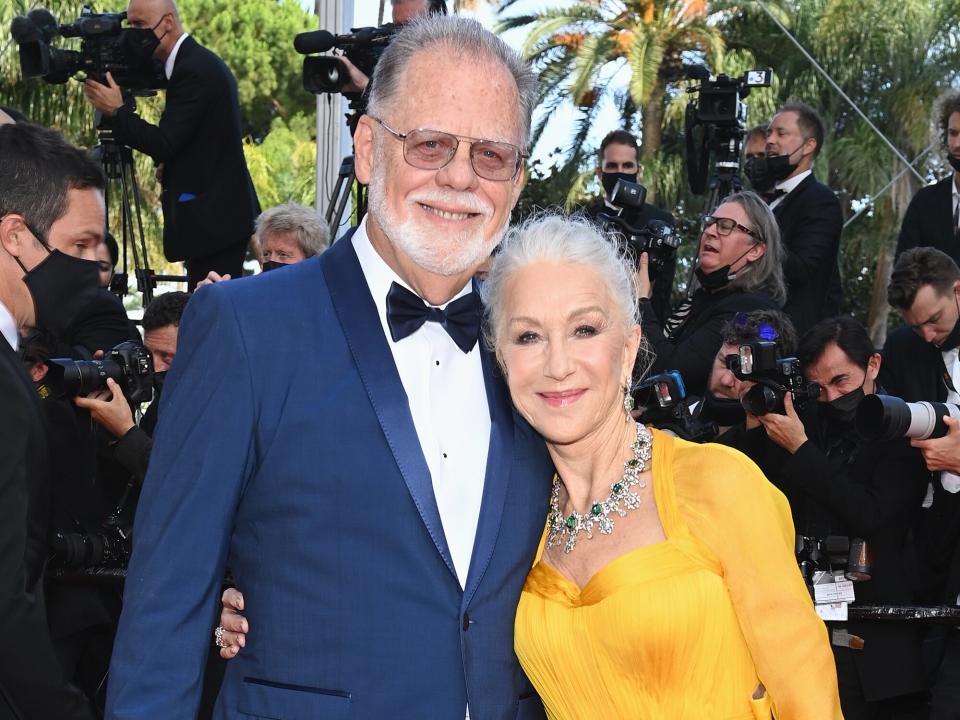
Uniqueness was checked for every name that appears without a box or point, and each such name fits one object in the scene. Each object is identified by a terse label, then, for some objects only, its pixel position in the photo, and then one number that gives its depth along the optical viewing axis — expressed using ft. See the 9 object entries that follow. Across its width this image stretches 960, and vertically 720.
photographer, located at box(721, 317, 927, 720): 13.64
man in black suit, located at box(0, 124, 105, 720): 7.61
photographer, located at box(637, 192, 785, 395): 16.38
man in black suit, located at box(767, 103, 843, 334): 18.52
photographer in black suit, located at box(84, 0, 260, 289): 18.31
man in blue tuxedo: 6.66
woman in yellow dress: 7.98
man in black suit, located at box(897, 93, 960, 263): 18.43
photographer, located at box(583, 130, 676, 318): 19.27
